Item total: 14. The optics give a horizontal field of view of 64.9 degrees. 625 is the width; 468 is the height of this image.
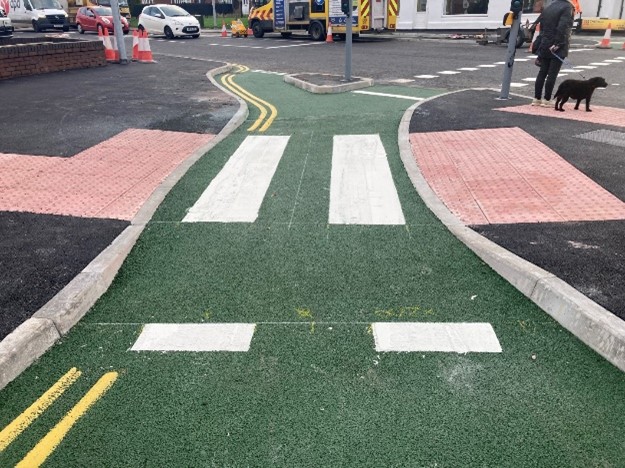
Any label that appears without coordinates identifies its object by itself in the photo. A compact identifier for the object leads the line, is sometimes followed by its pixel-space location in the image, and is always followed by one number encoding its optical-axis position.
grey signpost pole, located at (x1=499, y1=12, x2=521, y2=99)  10.75
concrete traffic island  12.98
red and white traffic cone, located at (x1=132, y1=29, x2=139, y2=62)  20.11
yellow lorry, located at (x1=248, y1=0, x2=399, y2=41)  27.27
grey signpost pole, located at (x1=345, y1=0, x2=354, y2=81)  12.70
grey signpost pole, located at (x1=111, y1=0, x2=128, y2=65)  18.75
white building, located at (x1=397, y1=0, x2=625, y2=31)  29.83
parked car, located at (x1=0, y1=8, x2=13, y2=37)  29.42
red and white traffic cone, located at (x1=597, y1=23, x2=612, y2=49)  23.94
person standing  9.71
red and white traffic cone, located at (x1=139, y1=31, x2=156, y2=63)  19.81
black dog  9.77
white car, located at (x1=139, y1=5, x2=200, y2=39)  31.58
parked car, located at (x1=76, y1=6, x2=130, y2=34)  31.27
